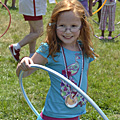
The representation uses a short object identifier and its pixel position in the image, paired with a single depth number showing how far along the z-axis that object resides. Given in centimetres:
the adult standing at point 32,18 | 863
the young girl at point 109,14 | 1310
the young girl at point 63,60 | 396
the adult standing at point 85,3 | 1162
